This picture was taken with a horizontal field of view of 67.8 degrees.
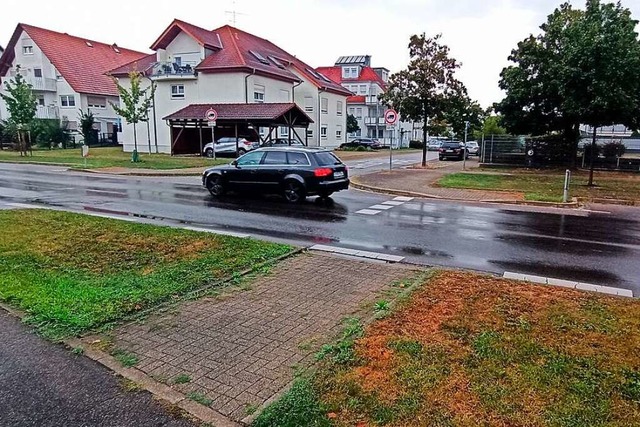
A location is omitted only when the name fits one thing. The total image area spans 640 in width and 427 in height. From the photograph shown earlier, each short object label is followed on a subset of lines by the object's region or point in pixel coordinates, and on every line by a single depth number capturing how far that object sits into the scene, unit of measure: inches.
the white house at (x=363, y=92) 2824.8
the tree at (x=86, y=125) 1728.6
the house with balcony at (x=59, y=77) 1846.7
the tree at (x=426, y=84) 1019.3
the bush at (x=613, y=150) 1019.9
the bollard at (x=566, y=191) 561.7
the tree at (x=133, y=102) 1131.3
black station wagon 536.4
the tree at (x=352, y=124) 2593.5
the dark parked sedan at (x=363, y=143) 2043.8
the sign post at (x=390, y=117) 890.7
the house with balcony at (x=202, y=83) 1384.1
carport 1223.5
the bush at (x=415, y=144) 2747.0
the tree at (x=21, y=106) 1256.8
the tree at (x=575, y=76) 729.6
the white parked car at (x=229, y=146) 1294.3
